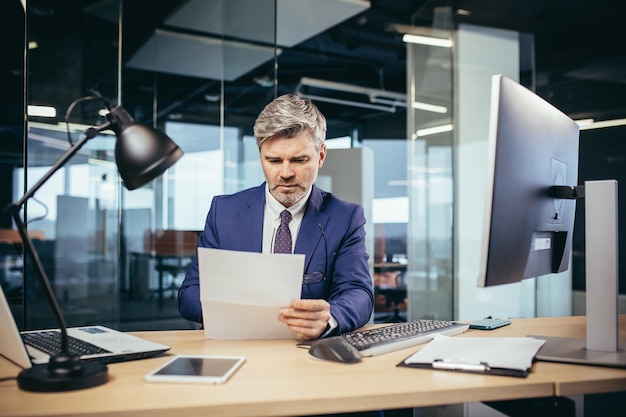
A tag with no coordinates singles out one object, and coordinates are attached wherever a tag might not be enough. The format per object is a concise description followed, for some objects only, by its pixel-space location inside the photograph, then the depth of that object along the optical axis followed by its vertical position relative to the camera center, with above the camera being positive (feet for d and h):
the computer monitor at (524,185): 3.76 +0.27
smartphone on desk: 5.70 -1.13
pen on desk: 3.87 -1.06
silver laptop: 3.80 -1.06
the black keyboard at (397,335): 4.46 -1.05
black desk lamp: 3.49 +0.32
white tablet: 3.59 -1.08
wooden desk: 3.16 -1.11
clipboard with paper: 3.86 -1.06
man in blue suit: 6.25 +0.03
